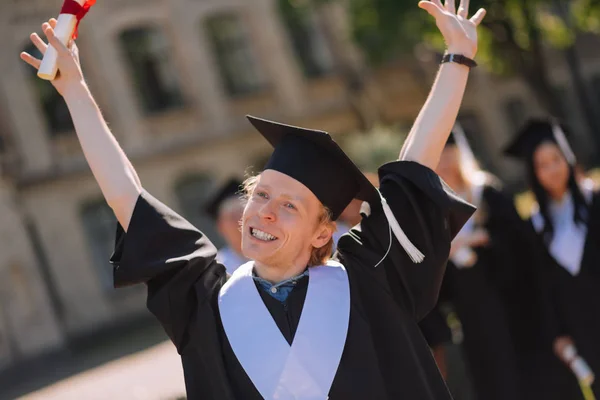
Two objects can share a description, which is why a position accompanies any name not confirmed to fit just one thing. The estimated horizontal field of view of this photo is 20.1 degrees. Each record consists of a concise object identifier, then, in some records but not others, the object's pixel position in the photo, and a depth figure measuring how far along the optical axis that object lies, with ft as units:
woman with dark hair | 34.25
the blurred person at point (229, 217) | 36.56
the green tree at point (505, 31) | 110.59
